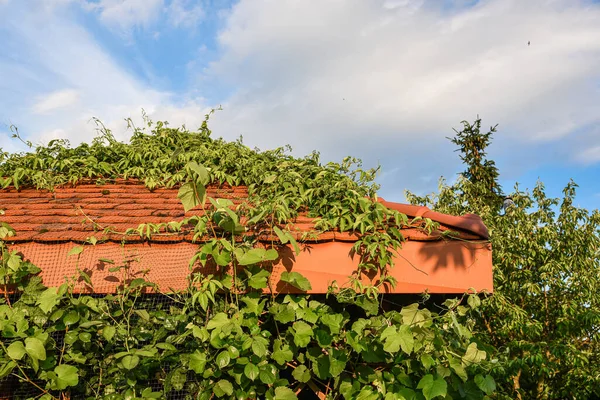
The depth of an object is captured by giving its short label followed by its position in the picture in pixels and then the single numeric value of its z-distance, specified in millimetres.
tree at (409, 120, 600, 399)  9539
